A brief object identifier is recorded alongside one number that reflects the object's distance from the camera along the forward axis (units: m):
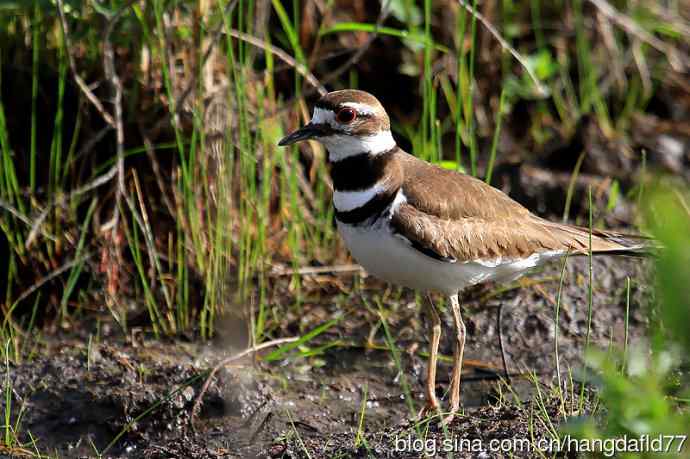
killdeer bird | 7.06
